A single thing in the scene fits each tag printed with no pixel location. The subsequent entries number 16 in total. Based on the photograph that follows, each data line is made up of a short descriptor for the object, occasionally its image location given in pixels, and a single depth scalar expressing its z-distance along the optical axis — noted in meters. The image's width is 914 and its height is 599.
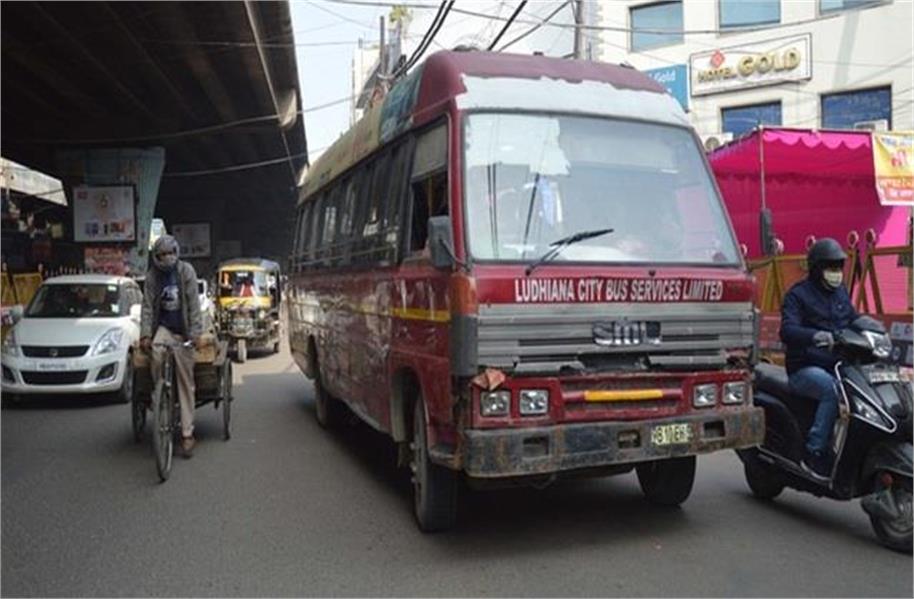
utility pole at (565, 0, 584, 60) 15.13
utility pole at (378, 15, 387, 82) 22.91
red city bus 4.64
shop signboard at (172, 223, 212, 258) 41.84
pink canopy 12.93
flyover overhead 14.90
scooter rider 5.21
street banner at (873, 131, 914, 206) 10.95
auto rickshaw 17.28
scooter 4.81
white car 10.55
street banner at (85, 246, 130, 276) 23.94
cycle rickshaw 6.92
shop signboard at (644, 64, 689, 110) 24.81
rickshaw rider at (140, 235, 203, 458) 7.49
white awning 33.78
